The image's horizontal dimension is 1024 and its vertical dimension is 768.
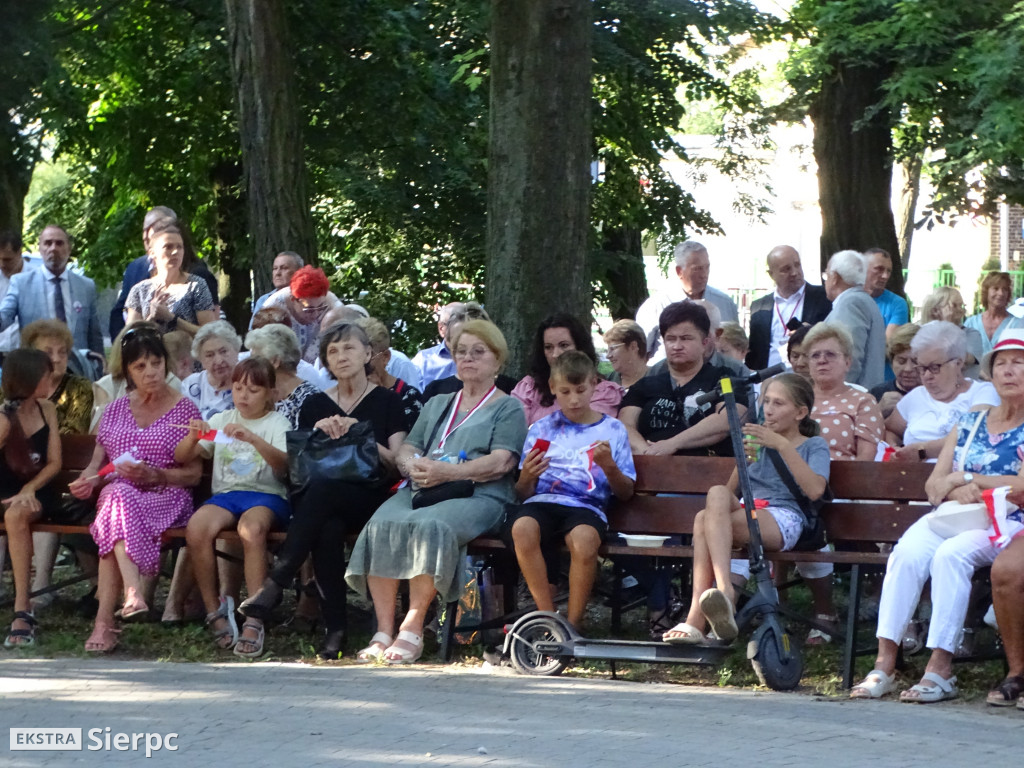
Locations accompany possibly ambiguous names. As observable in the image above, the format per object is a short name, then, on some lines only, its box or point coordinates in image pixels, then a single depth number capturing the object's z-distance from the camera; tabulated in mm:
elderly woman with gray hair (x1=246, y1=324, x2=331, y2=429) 16672
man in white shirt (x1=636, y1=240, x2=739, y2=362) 20672
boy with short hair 14391
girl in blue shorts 15484
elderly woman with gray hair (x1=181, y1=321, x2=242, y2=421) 17594
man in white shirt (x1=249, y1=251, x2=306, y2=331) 22719
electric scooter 13312
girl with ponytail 13664
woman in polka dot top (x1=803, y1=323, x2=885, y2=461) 15687
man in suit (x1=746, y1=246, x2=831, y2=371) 20625
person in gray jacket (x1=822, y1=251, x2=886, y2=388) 19500
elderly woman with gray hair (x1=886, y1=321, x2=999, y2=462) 16641
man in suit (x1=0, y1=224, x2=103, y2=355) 21500
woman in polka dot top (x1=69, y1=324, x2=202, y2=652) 15523
